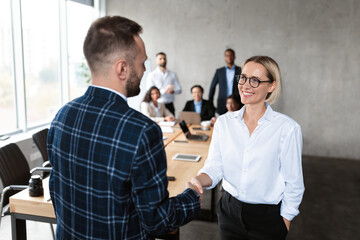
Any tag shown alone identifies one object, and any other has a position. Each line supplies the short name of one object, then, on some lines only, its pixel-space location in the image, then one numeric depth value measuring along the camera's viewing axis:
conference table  2.15
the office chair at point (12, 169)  2.91
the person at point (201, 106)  5.77
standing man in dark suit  6.32
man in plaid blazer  1.09
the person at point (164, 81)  6.59
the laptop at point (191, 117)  5.30
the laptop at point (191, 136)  4.07
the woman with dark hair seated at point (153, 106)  5.39
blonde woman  1.64
